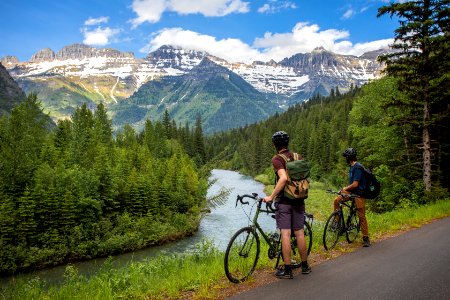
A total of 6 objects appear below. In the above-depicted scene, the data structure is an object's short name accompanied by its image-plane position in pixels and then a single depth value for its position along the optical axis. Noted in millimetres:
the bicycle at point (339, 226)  10852
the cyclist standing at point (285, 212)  7711
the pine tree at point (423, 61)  19328
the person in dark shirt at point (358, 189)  11203
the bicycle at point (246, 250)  7664
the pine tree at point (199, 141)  113462
